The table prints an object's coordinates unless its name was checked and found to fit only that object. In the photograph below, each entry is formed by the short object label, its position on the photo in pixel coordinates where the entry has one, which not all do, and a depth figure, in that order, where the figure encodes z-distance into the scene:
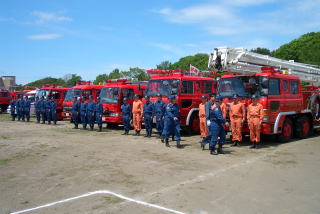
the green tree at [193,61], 51.02
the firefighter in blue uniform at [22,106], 19.70
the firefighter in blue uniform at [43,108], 17.78
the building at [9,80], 68.31
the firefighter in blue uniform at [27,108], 19.50
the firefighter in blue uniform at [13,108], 20.46
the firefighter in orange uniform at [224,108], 10.42
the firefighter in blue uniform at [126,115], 12.88
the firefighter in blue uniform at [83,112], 14.63
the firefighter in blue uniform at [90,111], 14.27
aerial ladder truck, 9.98
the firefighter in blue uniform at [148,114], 12.26
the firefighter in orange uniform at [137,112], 12.74
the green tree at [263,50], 51.94
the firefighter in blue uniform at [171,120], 9.99
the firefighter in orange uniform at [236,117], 9.80
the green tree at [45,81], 73.47
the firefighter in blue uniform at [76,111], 15.15
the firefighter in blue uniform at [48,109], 17.50
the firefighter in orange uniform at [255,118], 9.48
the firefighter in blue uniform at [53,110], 17.30
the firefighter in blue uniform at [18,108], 20.03
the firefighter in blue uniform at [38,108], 18.17
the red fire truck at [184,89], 12.44
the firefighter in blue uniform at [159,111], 11.44
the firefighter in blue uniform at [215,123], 8.59
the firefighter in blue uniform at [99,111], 13.97
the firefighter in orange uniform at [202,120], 10.72
